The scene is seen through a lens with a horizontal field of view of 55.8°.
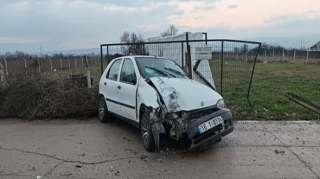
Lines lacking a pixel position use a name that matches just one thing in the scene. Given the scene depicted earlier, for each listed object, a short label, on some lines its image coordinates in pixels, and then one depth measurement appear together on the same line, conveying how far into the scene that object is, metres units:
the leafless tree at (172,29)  40.89
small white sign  8.23
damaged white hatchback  5.04
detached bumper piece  4.91
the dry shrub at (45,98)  8.07
